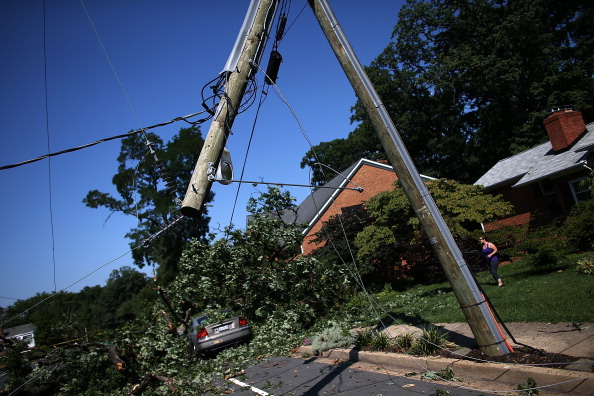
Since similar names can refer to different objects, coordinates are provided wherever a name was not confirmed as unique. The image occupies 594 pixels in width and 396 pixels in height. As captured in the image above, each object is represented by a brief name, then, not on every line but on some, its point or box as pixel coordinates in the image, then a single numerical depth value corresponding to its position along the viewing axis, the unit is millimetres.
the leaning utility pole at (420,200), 5410
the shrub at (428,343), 6277
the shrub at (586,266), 9125
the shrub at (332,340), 8453
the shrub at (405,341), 6758
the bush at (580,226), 10648
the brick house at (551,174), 17312
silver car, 11855
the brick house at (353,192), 24500
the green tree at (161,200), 25109
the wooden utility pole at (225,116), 4629
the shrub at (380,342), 7254
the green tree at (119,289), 91188
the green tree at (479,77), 31406
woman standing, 11016
